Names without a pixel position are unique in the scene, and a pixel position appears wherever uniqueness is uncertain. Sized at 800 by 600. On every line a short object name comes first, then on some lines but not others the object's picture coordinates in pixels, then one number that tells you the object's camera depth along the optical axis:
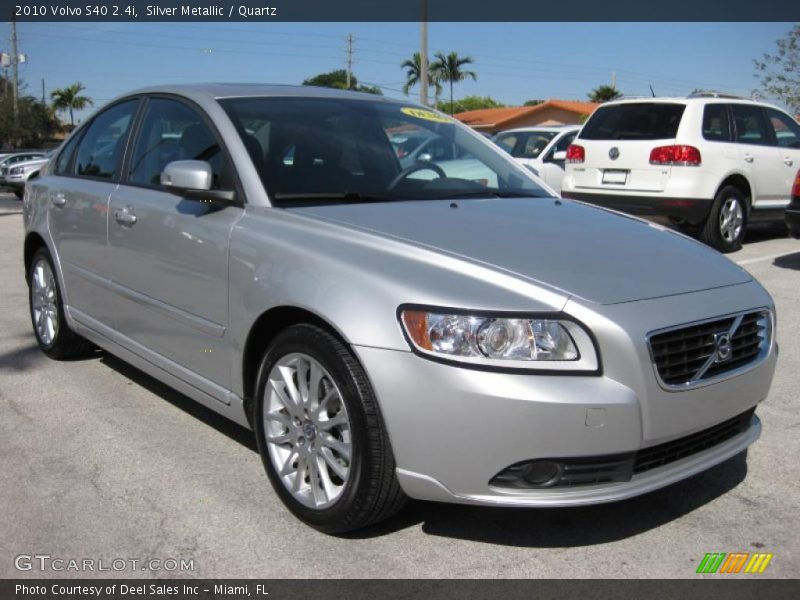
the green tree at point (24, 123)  48.41
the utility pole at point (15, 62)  47.43
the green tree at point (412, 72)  56.28
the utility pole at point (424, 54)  25.52
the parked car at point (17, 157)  26.93
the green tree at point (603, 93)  70.88
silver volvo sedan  2.63
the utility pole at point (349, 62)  63.04
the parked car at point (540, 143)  12.61
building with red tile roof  53.28
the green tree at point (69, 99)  74.69
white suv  9.05
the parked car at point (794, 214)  8.50
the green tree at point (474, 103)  87.94
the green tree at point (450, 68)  60.81
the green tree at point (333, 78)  68.75
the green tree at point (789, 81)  25.16
